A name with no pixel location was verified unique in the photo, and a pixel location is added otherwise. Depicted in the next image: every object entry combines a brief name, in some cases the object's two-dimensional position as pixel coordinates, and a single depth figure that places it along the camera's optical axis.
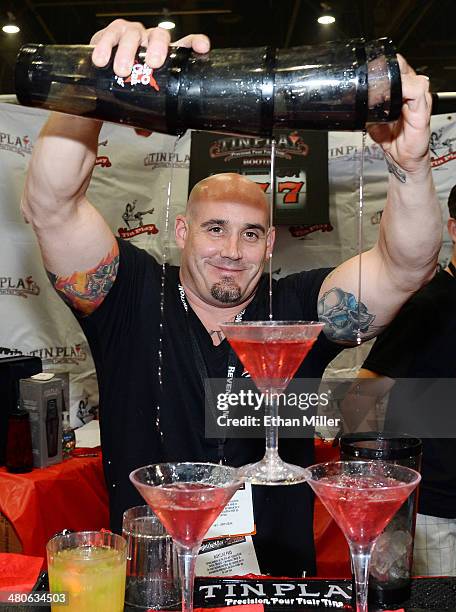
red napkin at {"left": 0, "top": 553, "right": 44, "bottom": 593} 1.13
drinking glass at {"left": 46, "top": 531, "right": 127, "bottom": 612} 0.96
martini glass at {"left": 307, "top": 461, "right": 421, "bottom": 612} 0.88
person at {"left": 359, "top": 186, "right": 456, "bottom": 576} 2.37
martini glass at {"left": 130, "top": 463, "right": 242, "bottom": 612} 0.87
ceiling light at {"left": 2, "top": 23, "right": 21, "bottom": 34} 5.09
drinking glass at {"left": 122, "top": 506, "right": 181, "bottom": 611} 1.05
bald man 1.60
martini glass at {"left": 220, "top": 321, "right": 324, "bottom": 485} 1.04
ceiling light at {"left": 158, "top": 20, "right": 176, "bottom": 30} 4.96
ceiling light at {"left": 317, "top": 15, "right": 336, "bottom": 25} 4.97
